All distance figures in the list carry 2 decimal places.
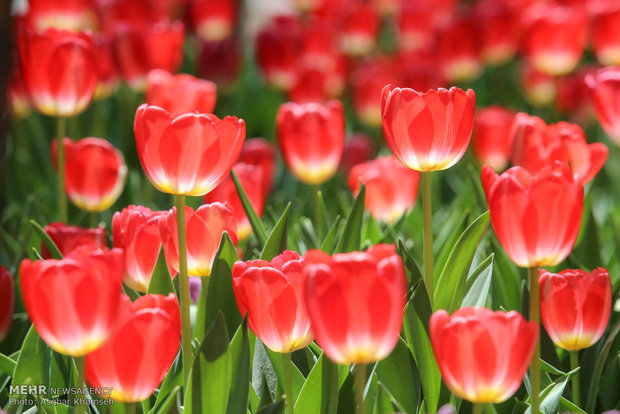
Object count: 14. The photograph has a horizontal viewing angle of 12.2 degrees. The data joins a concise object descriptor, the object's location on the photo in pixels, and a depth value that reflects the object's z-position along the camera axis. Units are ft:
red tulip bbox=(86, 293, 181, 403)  6.48
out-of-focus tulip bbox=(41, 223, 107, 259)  7.26
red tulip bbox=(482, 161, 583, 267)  6.60
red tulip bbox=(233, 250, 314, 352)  6.57
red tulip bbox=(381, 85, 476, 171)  6.79
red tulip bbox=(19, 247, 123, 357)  6.38
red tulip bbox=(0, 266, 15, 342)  6.97
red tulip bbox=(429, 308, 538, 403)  6.36
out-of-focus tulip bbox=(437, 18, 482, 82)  12.46
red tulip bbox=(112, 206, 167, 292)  6.94
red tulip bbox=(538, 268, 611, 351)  6.78
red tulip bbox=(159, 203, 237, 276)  6.85
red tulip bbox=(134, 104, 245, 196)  6.71
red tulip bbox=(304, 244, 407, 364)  6.28
